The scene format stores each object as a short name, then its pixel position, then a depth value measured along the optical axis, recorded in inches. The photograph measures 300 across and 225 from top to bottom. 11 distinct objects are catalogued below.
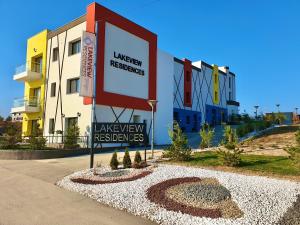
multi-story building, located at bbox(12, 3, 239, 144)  686.8
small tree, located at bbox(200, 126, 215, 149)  563.5
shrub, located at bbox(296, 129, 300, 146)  293.3
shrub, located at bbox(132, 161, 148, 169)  352.2
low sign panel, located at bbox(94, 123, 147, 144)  401.7
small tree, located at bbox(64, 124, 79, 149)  598.1
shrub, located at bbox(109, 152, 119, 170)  359.0
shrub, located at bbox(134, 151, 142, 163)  363.3
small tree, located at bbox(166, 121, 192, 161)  386.8
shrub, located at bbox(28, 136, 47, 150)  554.4
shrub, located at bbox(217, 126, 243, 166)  330.3
